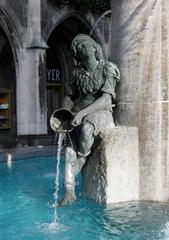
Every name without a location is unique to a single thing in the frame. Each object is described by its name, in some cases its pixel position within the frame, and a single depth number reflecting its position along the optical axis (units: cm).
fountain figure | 412
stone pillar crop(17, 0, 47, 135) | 1402
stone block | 407
